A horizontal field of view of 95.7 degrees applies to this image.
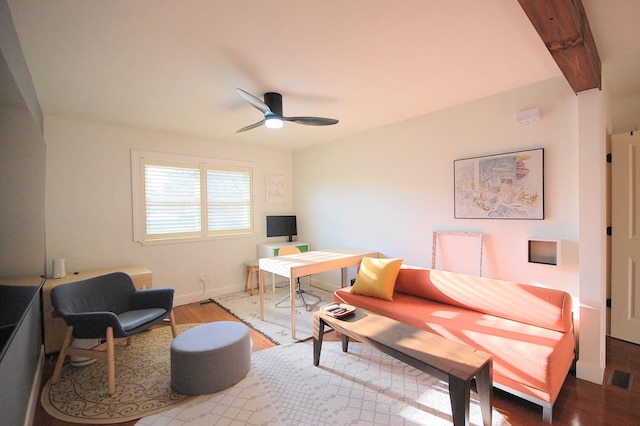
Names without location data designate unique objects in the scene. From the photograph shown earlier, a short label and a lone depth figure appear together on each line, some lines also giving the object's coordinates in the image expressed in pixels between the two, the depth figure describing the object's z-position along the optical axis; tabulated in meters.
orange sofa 1.87
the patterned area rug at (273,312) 3.19
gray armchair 2.26
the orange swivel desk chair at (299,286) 4.25
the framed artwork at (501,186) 2.66
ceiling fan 2.53
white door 2.78
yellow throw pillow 2.99
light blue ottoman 2.13
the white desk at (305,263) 3.04
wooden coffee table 1.59
